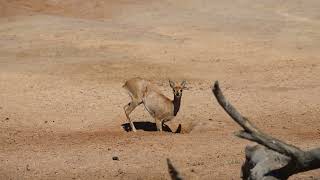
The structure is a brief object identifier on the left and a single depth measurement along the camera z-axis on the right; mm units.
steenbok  29234
